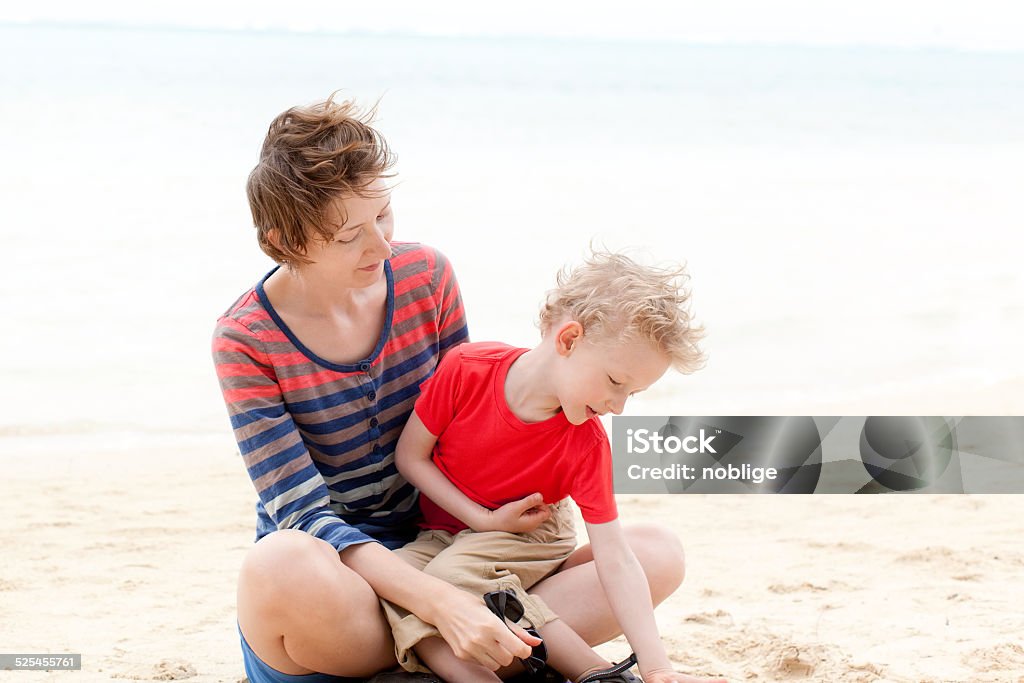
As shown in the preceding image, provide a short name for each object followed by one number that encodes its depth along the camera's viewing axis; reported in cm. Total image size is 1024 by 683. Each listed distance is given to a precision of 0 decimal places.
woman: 201
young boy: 207
